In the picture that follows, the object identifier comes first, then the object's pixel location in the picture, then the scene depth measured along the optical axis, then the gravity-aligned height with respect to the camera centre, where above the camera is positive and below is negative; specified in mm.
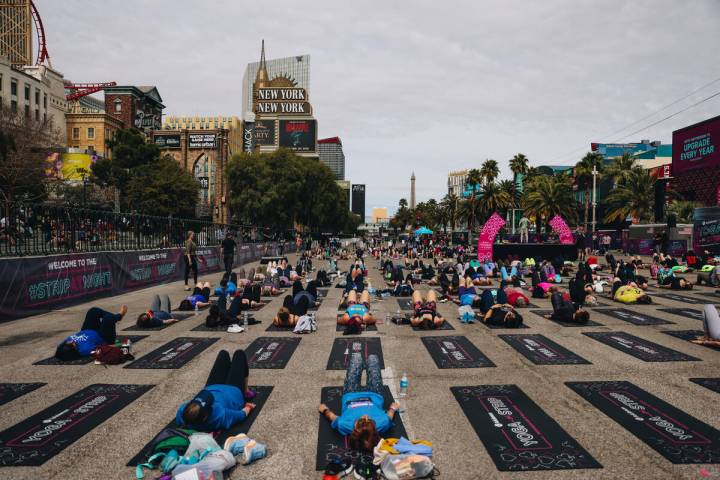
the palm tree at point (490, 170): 66562 +8924
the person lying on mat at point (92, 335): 8922 -2374
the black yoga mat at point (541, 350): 9068 -2656
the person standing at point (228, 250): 22103 -1274
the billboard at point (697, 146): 45031 +9337
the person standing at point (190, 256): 19109 -1430
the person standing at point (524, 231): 39969 -70
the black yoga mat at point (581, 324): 12500 -2634
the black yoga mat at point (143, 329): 11953 -2876
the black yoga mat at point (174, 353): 8859 -2813
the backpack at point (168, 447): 4902 -2515
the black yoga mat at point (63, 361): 8898 -2827
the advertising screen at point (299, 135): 124812 +25711
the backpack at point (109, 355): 8758 -2626
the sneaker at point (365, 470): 4742 -2621
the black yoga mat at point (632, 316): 12797 -2577
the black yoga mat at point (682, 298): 16492 -2516
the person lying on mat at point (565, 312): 12406 -2288
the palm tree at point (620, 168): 56134 +8332
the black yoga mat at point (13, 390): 7074 -2823
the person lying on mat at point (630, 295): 15750 -2257
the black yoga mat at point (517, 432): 5086 -2647
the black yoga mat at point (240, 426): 5245 -2746
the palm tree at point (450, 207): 91375 +4697
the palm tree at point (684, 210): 42438 +2256
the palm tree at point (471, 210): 64875 +2831
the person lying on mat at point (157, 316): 12047 -2570
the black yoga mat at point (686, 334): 10877 -2546
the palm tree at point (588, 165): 54969 +8331
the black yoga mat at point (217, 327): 12008 -2852
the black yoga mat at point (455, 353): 8891 -2706
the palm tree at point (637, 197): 50375 +4107
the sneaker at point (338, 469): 4680 -2596
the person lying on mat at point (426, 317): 11915 -2418
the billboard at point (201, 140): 94812 +17974
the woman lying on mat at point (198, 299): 14859 -2571
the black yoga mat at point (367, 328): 12133 -2804
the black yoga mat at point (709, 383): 7406 -2567
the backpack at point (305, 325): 11730 -2648
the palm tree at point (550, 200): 53031 +3716
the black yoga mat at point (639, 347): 9190 -2593
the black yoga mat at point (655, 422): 5289 -2599
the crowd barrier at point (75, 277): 12977 -2019
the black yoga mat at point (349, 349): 8961 -2762
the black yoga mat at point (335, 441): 5191 -2713
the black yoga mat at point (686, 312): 13656 -2532
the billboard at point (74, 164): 66750 +8831
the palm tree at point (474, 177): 68688 +8087
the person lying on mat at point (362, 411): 5106 -2334
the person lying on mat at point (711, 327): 9898 -2093
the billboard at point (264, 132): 128375 +27014
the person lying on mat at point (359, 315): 11843 -2393
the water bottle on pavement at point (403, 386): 7249 -2624
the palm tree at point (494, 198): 62969 +4482
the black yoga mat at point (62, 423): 5332 -2788
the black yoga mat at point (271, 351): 9008 -2801
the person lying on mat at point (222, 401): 5227 -2283
